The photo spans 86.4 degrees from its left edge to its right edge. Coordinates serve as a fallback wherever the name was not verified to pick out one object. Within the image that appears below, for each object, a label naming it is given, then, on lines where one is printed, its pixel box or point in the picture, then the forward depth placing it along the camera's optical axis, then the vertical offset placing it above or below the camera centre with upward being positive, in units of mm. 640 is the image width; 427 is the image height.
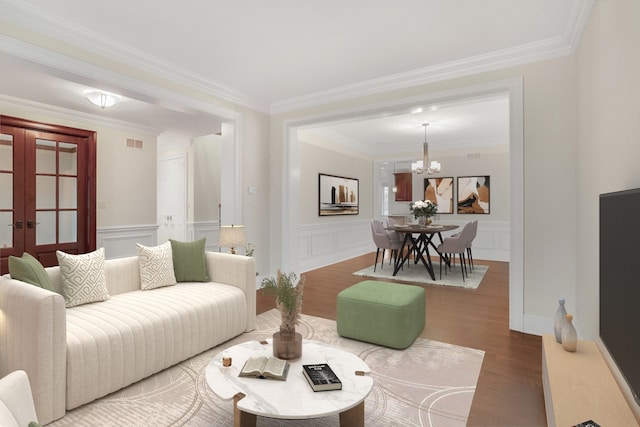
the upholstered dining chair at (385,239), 6137 -485
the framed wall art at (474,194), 7641 +429
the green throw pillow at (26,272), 2260 -400
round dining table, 5594 -313
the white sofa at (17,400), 867 -511
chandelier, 6664 +926
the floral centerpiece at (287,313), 1944 -576
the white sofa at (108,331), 1911 -797
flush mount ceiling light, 4191 +1426
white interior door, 7023 +311
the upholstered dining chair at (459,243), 5598 -495
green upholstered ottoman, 2869 -889
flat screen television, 1250 -290
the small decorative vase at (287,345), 1957 -765
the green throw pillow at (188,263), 3326 -497
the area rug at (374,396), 1941 -1178
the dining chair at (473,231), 5805 -307
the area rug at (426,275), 5301 -1066
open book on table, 1741 -818
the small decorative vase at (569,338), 1956 -720
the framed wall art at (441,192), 8047 +498
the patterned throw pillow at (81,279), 2552 -514
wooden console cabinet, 1399 -827
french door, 4551 +319
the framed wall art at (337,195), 6829 +376
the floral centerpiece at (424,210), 6336 +54
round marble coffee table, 1507 -860
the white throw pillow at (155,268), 3068 -507
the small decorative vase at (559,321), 2047 -651
